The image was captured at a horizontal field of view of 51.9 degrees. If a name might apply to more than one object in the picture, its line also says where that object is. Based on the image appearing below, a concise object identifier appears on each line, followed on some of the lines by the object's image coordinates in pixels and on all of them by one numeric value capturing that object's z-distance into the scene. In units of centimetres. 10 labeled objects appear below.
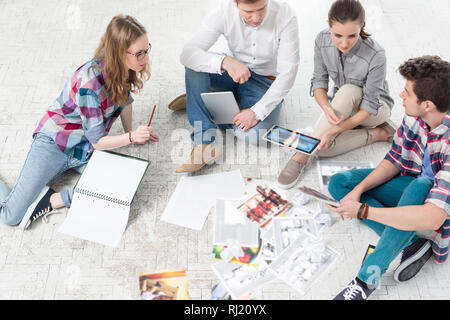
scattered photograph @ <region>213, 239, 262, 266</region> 208
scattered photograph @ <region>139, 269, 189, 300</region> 196
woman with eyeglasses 202
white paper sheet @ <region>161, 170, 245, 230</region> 225
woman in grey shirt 218
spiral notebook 216
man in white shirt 237
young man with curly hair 173
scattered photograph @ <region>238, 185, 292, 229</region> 226
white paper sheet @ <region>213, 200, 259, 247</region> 215
